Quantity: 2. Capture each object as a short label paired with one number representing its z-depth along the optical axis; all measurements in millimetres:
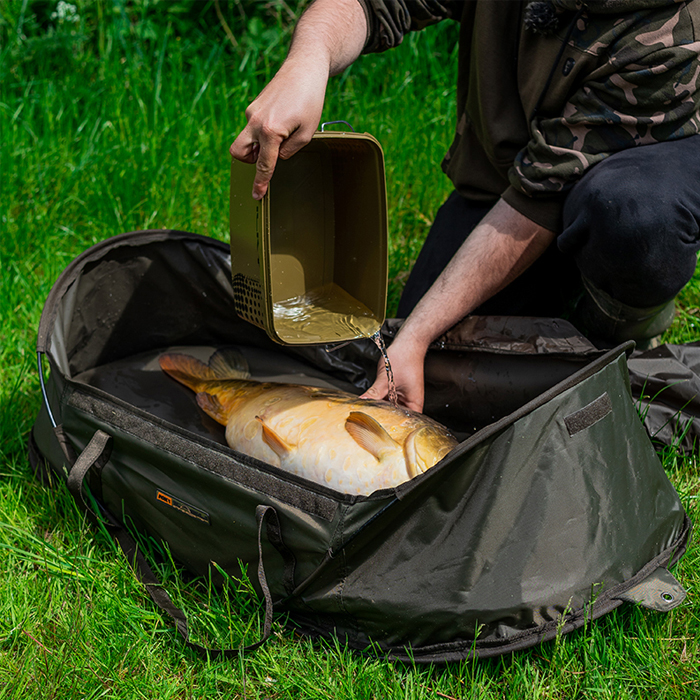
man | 2523
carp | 2454
